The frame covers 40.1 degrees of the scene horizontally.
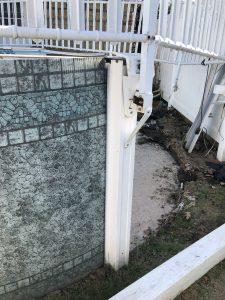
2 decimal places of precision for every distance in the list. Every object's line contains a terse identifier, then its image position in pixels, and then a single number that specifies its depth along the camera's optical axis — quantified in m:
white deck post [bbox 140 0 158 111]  1.96
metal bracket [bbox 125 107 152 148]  2.23
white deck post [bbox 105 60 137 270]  2.43
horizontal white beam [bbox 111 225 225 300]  2.41
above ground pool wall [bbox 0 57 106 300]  2.13
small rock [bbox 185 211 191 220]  3.90
